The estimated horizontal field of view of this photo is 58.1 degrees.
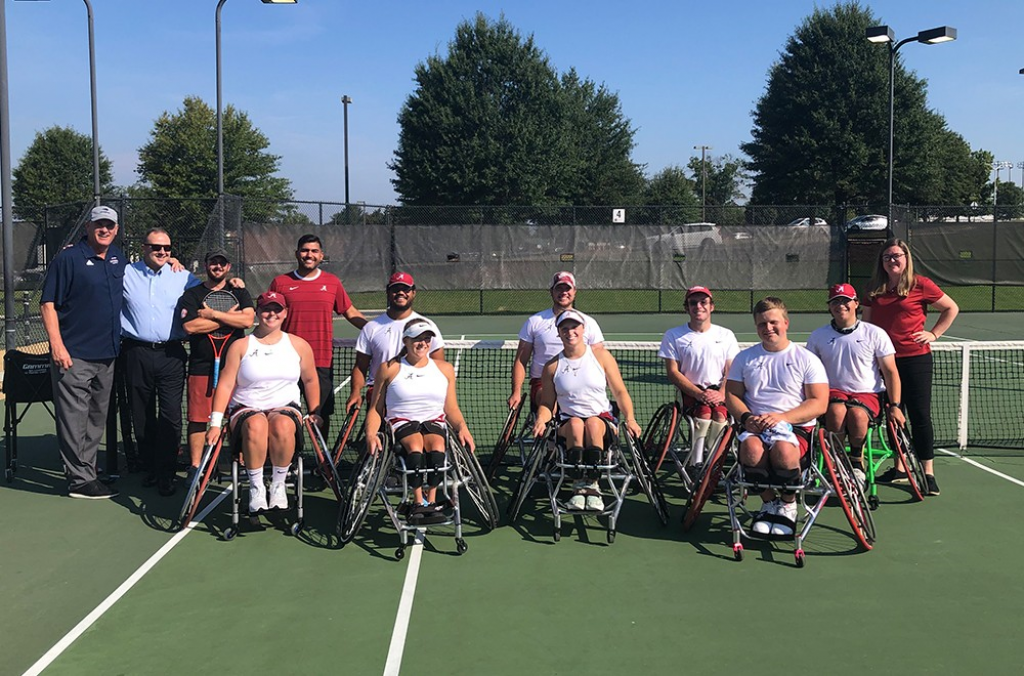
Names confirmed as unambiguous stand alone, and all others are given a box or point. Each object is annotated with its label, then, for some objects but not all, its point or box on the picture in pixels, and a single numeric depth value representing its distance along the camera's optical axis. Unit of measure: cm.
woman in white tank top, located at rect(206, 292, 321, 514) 536
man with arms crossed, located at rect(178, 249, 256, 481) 628
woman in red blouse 622
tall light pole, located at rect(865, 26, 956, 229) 1703
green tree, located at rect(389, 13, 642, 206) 3653
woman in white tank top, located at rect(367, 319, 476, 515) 523
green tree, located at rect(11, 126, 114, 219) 5669
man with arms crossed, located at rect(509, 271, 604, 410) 620
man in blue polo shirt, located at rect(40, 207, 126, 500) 612
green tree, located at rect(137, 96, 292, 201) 4897
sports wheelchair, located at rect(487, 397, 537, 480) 652
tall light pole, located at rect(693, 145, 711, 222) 7807
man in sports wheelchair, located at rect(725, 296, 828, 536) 504
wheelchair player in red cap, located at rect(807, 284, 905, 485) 582
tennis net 774
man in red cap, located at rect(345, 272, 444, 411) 596
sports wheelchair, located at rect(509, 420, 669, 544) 534
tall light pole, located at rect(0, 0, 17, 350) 973
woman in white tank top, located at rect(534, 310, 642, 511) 539
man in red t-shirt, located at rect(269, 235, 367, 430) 637
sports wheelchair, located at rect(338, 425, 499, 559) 517
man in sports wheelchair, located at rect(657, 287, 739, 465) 604
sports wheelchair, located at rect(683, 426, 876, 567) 497
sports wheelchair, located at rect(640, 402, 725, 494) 612
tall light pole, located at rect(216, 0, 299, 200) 1633
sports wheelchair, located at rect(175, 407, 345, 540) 538
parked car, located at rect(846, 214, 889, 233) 2180
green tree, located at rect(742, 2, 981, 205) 3634
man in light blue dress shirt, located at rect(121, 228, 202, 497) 630
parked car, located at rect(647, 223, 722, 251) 2178
